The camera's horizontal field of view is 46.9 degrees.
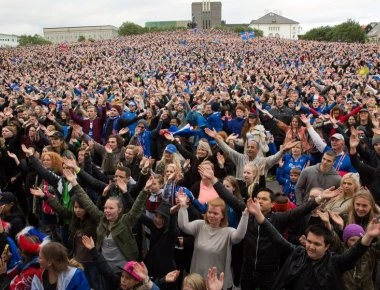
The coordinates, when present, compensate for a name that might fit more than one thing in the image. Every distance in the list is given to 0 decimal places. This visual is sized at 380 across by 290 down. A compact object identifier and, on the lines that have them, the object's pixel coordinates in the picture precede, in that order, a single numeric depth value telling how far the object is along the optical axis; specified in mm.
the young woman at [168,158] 5652
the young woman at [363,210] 3820
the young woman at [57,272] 3041
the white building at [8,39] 160250
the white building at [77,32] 149375
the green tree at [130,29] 93825
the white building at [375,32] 82188
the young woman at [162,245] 4035
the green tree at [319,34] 73625
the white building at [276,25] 134000
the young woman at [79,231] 3945
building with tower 126925
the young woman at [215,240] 3695
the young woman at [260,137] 5961
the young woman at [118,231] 3916
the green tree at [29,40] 101250
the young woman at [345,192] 4195
